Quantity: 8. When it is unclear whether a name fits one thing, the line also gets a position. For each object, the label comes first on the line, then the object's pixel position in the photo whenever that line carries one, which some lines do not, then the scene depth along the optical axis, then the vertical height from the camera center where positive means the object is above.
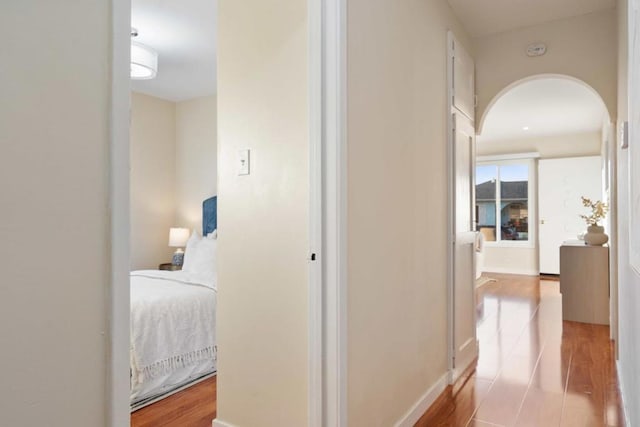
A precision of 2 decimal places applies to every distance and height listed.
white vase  4.60 -0.17
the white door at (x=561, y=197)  7.70 +0.43
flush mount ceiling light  3.27 +1.24
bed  2.69 -0.78
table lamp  4.98 -0.22
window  8.41 +0.39
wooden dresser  4.48 -0.67
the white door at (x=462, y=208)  2.90 +0.08
